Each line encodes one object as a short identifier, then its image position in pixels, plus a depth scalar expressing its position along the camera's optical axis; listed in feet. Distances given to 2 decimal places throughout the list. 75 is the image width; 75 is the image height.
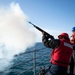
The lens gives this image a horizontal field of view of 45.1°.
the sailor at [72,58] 9.56
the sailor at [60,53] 7.27
